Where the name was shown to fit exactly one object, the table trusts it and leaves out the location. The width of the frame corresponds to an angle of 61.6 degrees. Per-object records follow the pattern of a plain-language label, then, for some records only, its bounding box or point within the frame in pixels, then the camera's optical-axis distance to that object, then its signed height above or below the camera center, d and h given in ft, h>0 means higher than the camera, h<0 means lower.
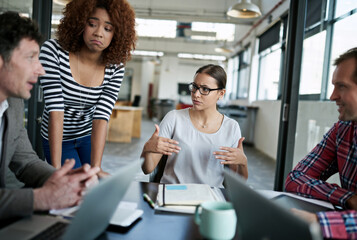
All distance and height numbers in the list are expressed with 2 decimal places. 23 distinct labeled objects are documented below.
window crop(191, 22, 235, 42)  29.81 +8.71
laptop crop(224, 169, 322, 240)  1.50 -0.59
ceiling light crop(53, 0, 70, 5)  15.65 +5.12
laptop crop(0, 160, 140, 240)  1.85 -0.83
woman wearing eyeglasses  5.50 -0.56
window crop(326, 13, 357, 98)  9.44 +2.75
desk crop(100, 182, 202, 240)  2.73 -1.20
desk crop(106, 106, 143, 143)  23.02 -1.87
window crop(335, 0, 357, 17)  9.67 +3.63
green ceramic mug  2.56 -0.99
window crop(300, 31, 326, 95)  8.51 +1.61
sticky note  4.01 -1.11
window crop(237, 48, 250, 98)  31.54 +4.01
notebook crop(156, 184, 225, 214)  3.46 -1.12
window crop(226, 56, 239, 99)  39.87 +4.64
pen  3.50 -1.17
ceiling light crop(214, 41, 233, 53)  30.20 +6.00
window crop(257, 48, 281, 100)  22.77 +3.04
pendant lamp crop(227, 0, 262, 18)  15.33 +5.27
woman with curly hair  5.01 +0.43
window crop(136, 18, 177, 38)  31.43 +8.64
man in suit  2.85 -0.67
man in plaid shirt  4.09 -0.66
